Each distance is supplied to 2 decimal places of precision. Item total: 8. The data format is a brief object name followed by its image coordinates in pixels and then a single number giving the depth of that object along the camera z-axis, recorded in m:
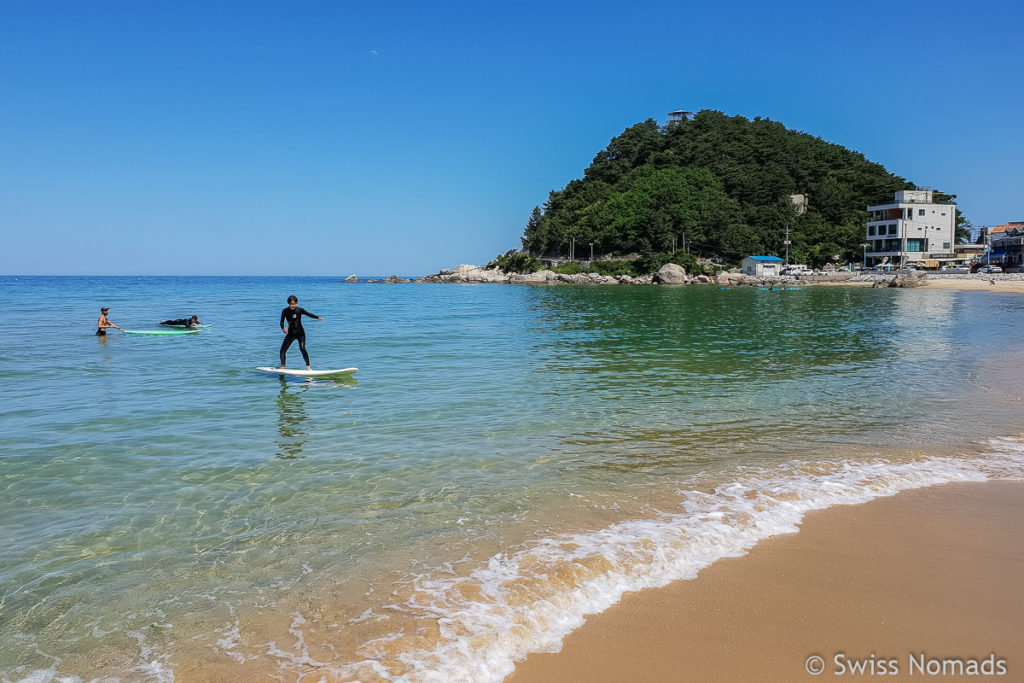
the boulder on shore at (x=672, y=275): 113.56
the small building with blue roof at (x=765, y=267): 112.25
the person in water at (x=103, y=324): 26.86
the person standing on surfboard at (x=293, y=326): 16.23
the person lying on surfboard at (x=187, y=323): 31.25
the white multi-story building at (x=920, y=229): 111.38
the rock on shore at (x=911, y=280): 82.06
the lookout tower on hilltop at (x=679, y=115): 188.38
